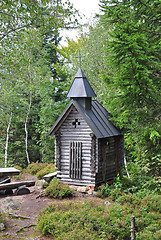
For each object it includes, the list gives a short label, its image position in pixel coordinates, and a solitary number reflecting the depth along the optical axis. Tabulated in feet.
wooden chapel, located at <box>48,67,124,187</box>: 41.55
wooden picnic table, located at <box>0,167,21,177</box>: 40.94
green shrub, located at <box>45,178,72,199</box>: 38.25
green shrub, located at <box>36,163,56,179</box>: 51.50
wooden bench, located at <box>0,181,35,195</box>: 39.02
